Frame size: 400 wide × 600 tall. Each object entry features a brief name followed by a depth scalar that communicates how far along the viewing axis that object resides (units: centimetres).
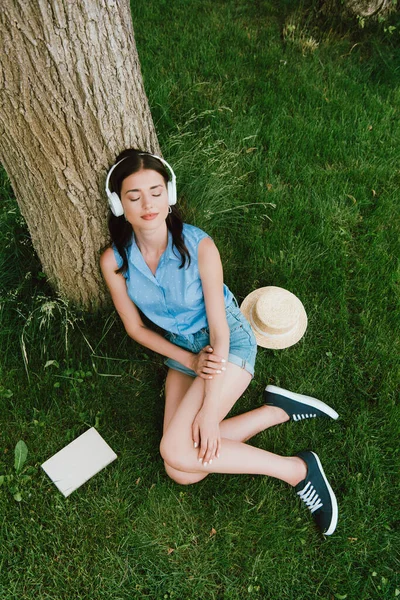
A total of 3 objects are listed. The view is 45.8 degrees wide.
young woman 265
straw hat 318
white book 285
